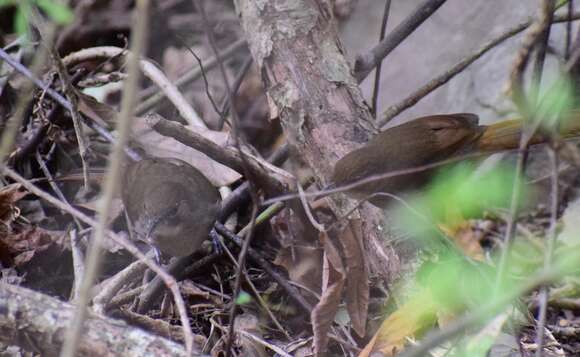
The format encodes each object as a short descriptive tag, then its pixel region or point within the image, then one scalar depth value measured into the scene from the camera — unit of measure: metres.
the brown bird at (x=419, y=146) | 5.42
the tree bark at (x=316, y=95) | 5.53
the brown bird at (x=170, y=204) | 5.44
